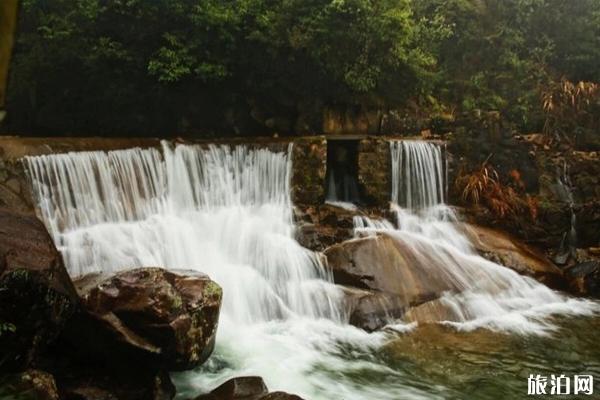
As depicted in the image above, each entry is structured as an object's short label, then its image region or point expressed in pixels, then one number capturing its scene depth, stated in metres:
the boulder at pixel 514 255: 10.64
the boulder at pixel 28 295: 4.80
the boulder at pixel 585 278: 10.60
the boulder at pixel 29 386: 4.41
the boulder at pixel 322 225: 10.23
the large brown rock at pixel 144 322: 5.57
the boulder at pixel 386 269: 9.13
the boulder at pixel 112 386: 5.21
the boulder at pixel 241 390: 5.60
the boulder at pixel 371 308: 8.46
